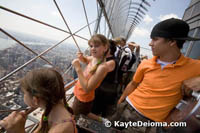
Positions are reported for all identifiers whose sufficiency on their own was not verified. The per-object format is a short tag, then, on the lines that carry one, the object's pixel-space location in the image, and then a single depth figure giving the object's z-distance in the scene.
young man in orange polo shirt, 0.93
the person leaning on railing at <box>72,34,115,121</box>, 1.10
